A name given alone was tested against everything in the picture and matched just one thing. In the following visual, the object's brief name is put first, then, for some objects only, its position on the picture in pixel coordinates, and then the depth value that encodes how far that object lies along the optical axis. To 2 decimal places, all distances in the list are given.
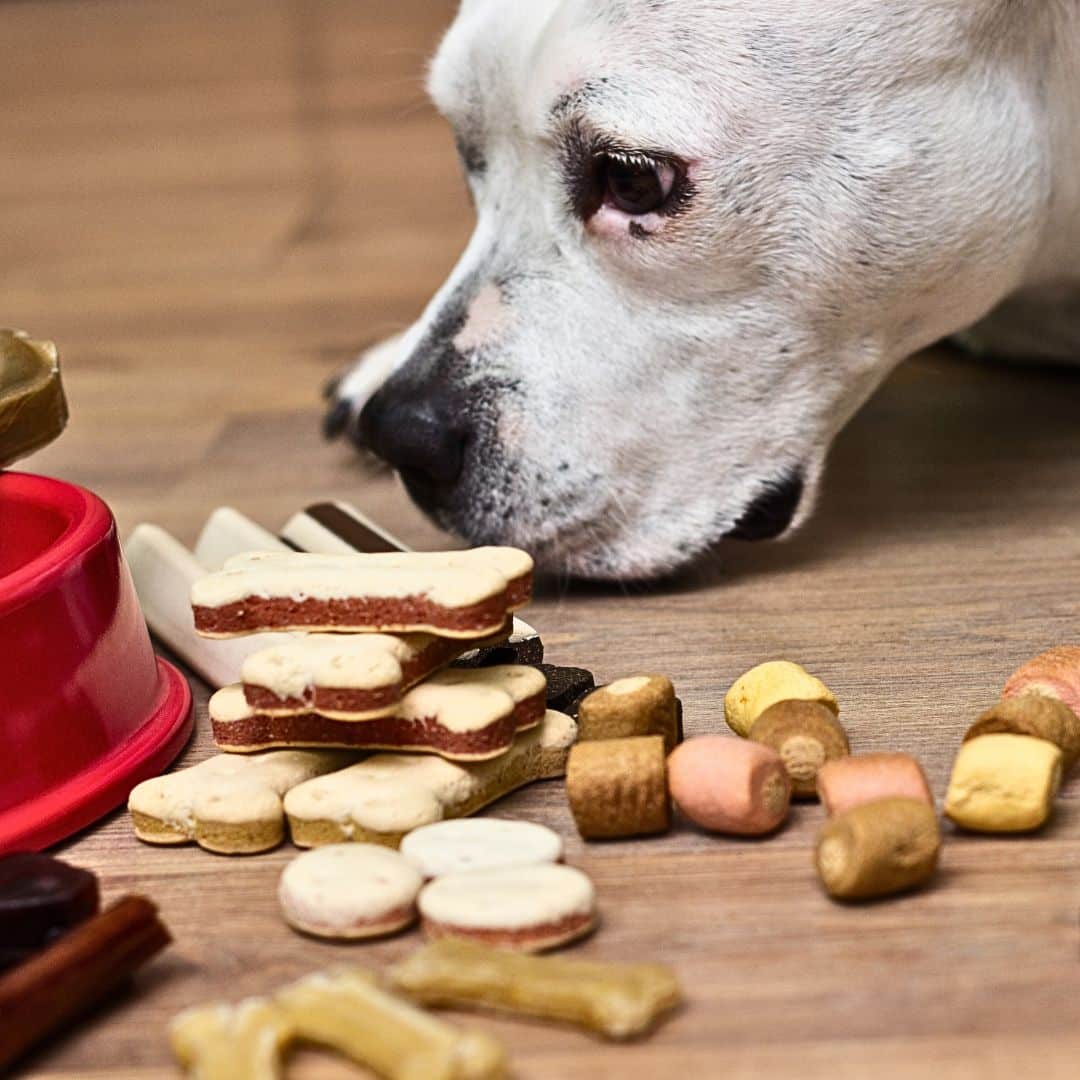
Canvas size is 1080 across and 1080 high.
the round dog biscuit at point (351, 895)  0.65
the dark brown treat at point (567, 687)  0.73
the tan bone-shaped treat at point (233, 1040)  0.60
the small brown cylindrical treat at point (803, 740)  0.69
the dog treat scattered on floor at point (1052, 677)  0.71
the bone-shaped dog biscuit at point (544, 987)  0.61
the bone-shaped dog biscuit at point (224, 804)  0.68
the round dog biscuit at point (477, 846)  0.66
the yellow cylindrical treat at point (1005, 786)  0.67
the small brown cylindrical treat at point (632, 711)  0.70
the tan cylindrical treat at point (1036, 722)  0.68
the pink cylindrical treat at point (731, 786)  0.67
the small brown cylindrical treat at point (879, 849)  0.64
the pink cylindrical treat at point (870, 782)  0.66
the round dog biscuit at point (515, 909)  0.64
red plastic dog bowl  0.69
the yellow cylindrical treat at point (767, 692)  0.72
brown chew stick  0.61
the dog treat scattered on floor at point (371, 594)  0.68
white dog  0.77
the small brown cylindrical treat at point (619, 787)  0.67
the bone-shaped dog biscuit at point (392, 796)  0.67
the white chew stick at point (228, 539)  0.81
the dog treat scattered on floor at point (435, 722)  0.68
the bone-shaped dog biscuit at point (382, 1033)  0.60
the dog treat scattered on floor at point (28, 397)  0.74
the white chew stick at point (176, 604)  0.76
